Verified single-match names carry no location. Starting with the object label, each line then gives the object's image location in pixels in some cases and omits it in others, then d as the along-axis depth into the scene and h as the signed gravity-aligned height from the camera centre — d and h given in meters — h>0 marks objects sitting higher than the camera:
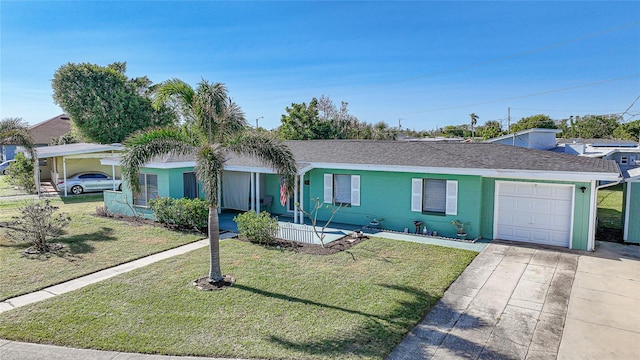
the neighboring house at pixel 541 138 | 22.59 +0.88
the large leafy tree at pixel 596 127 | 62.91 +4.23
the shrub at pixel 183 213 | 14.60 -2.33
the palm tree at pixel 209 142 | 9.29 +0.30
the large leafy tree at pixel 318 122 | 39.22 +3.45
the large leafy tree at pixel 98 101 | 33.25 +4.70
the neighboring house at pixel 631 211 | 12.98 -2.03
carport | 24.16 -0.47
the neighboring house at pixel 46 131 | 43.81 +2.75
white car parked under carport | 25.23 -1.97
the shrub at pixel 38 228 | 11.88 -2.43
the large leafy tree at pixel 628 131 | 58.06 +3.31
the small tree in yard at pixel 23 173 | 25.70 -1.31
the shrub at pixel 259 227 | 12.85 -2.53
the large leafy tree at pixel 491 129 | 58.01 +3.91
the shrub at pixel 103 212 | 17.62 -2.74
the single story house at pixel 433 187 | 12.64 -1.35
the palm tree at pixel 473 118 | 68.71 +6.35
